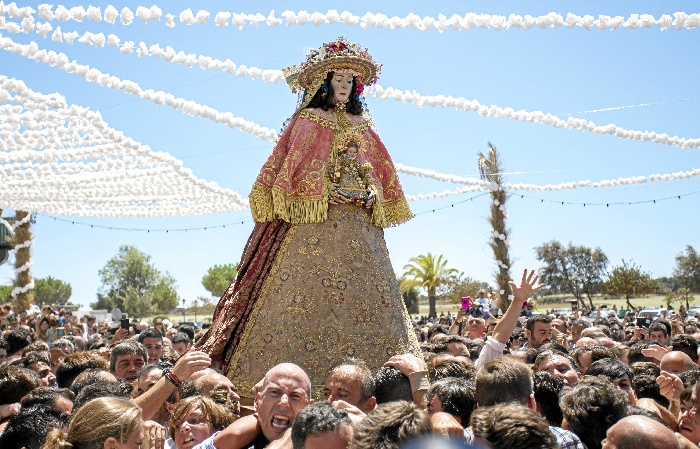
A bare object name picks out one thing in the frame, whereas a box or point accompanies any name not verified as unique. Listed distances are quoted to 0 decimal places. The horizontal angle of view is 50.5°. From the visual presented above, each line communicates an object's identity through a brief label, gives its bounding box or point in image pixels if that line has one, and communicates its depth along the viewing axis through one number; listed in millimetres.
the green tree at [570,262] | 52656
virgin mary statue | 6062
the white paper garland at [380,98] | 9156
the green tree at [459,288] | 42688
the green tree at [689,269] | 46969
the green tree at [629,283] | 41312
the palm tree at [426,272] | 38688
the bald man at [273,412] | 3555
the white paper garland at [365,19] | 8375
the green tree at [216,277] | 69038
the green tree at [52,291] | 76938
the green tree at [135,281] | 70625
